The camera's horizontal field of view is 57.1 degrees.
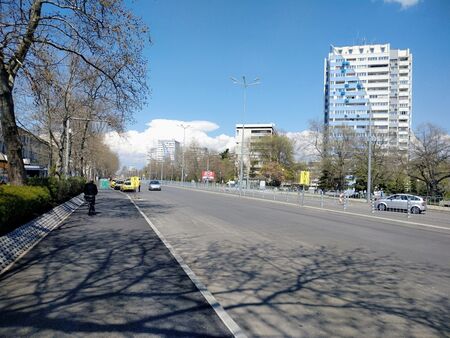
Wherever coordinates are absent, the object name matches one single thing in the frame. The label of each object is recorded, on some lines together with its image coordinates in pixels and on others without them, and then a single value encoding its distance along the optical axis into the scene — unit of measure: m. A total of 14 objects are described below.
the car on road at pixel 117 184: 64.42
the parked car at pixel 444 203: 39.91
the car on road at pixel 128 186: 51.19
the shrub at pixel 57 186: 19.12
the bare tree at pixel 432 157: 52.34
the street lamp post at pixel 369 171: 38.83
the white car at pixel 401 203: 33.81
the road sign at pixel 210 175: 94.78
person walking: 18.97
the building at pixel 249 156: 104.69
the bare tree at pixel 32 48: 13.17
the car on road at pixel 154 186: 59.33
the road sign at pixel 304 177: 38.88
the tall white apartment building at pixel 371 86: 132.12
